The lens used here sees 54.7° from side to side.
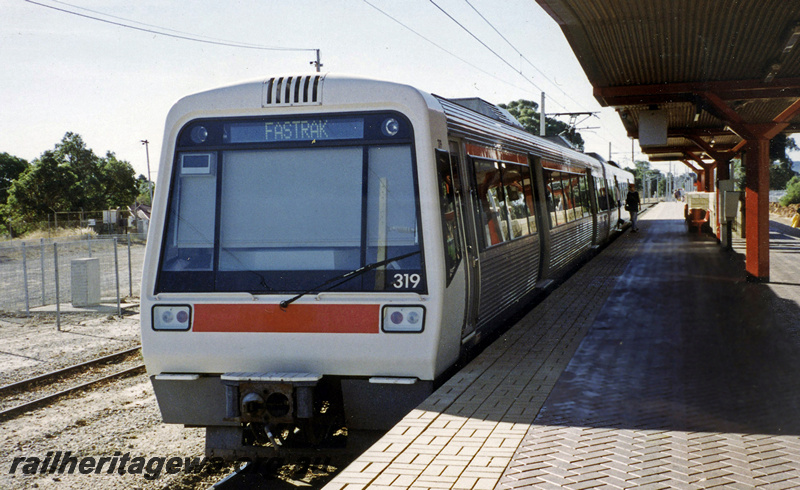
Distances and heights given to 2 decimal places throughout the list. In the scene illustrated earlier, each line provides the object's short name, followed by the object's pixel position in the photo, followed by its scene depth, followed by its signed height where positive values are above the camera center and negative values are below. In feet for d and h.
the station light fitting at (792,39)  34.21 +7.94
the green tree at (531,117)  264.52 +34.42
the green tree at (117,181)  202.49 +11.60
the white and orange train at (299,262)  18.20 -0.97
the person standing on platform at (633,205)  98.89 +1.24
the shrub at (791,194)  173.68 +3.88
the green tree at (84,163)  187.56 +16.36
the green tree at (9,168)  241.14 +18.61
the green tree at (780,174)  239.91 +11.74
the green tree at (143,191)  315.45 +14.99
